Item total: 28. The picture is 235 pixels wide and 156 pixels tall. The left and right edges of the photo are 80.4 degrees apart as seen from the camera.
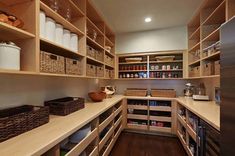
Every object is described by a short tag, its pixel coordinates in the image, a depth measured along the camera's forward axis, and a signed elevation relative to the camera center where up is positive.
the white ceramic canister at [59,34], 1.35 +0.43
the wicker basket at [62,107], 1.43 -0.31
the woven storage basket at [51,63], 1.14 +0.13
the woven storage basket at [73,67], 1.49 +0.12
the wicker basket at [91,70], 1.96 +0.11
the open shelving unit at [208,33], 1.77 +0.68
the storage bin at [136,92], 3.21 -0.33
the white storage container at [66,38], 1.49 +0.43
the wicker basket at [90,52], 2.01 +0.38
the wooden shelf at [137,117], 2.97 -0.84
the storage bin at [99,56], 2.34 +0.39
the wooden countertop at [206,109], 1.23 -0.39
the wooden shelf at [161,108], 2.86 -0.64
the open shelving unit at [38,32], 1.04 +0.42
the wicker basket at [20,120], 0.85 -0.30
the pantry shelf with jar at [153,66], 3.21 +0.30
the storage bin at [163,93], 3.00 -0.33
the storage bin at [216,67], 1.77 +0.14
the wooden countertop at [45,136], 0.73 -0.38
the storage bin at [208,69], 1.96 +0.13
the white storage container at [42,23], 1.13 +0.45
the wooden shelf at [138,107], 3.00 -0.64
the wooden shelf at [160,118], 2.84 -0.84
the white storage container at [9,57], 0.85 +0.13
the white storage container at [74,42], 1.63 +0.43
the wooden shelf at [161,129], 2.82 -1.05
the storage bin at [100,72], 2.32 +0.10
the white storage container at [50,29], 1.22 +0.43
